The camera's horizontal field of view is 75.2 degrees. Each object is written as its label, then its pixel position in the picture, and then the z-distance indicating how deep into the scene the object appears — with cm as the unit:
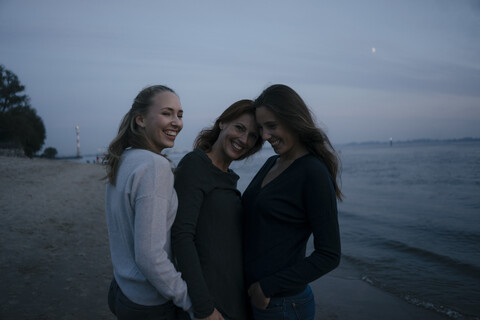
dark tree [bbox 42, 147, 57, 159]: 6128
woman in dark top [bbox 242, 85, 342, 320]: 194
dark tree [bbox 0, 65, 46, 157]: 3494
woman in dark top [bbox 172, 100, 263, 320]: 170
